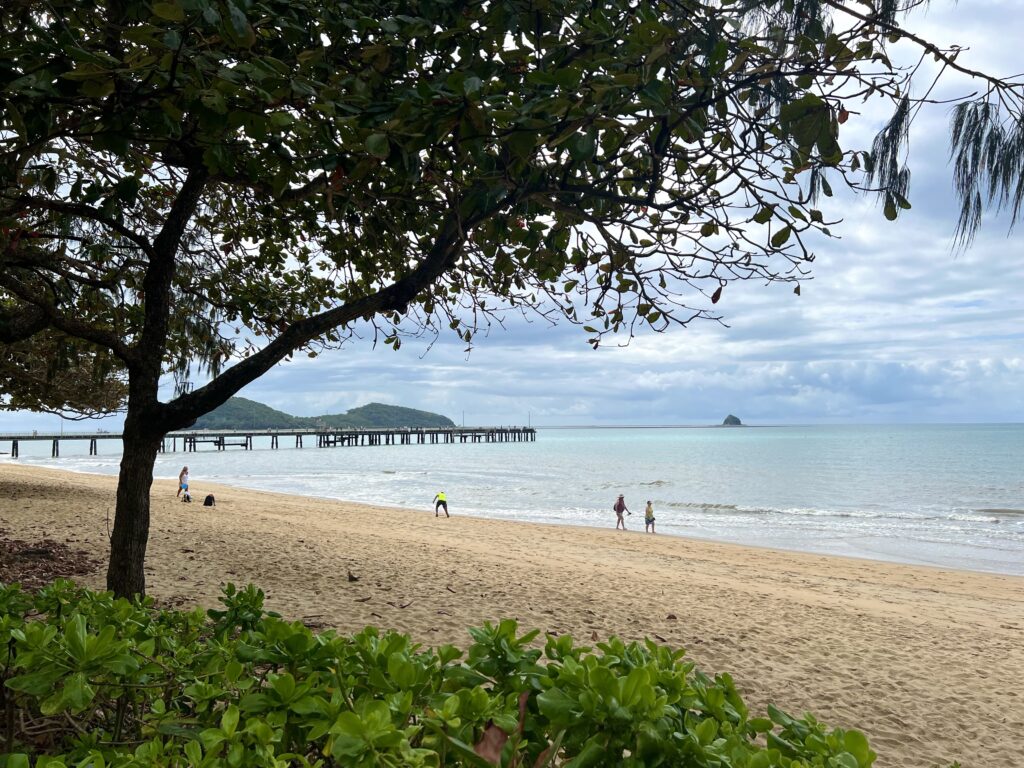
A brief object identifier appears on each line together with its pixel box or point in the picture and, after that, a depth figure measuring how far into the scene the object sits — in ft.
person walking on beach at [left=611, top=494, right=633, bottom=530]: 71.07
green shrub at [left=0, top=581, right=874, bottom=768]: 4.17
